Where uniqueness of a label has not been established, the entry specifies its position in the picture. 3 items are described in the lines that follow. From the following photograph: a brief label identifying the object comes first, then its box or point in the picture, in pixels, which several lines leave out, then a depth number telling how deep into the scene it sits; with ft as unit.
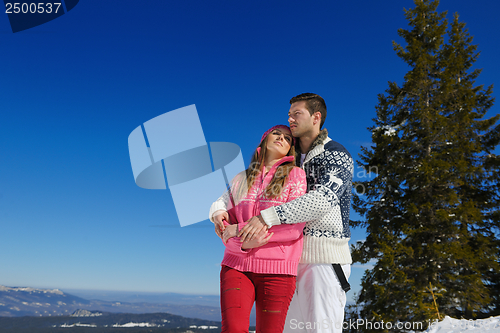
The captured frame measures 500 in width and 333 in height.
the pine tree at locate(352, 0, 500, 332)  34.91
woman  7.18
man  7.78
